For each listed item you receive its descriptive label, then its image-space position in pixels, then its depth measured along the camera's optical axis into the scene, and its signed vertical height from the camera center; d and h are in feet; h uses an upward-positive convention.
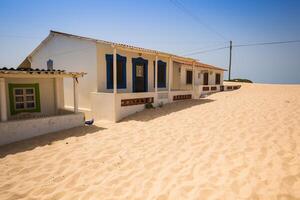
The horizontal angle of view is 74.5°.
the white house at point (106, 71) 33.60 +2.87
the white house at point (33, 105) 22.77 -2.86
